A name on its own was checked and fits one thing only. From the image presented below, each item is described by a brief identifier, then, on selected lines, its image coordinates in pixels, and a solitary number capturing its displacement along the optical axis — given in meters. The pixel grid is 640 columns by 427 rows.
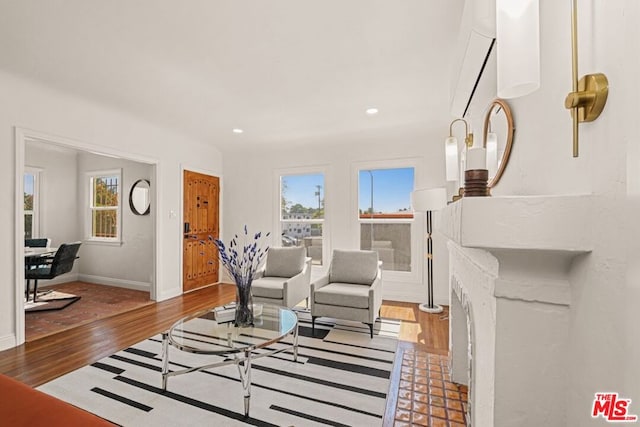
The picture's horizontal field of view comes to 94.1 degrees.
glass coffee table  1.94
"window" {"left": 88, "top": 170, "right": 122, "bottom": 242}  5.43
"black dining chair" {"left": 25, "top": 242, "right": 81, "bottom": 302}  3.97
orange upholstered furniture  0.96
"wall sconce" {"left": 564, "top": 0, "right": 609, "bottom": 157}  0.65
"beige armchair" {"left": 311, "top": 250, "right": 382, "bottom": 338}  3.04
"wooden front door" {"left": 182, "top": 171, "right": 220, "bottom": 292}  4.92
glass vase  2.39
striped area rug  1.84
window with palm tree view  5.03
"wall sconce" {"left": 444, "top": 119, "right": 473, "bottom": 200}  2.11
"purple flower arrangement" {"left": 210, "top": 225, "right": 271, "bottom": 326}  2.36
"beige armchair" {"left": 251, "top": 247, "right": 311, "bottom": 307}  3.41
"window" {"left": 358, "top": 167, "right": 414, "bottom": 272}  4.49
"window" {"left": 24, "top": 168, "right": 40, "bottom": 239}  5.15
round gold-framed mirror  1.22
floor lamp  3.01
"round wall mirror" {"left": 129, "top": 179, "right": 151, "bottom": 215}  5.21
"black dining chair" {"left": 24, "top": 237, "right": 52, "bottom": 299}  4.04
